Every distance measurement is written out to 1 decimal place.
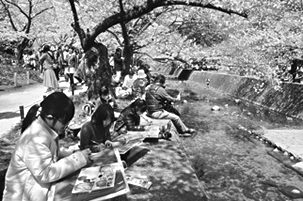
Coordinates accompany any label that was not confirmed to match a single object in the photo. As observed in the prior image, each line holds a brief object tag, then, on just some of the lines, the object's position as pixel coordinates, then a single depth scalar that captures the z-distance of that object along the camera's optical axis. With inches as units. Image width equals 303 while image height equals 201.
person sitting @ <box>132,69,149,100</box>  520.4
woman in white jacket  95.0
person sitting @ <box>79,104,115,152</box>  180.5
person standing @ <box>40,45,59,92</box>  493.7
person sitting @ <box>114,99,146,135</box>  262.1
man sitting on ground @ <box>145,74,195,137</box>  355.9
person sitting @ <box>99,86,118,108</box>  294.0
